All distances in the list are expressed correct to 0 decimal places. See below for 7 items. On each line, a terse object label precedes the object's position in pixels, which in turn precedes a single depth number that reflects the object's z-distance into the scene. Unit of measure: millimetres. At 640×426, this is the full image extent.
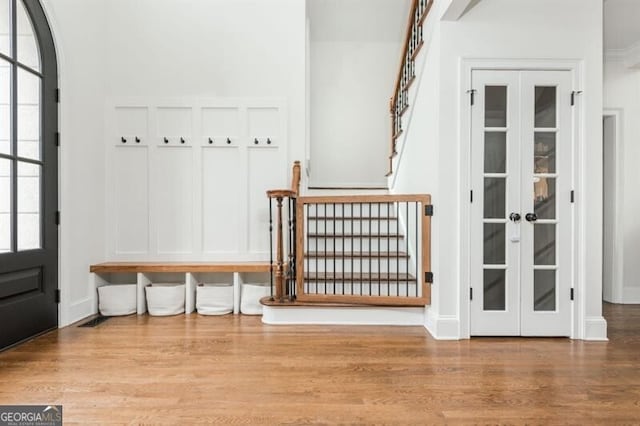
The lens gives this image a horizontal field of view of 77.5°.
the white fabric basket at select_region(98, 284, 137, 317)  4000
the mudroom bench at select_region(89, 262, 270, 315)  3980
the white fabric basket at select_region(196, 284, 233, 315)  4020
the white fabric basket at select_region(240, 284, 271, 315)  3979
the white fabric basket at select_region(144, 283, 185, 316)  3984
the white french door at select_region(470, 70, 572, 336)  3201
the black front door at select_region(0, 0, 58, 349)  2955
